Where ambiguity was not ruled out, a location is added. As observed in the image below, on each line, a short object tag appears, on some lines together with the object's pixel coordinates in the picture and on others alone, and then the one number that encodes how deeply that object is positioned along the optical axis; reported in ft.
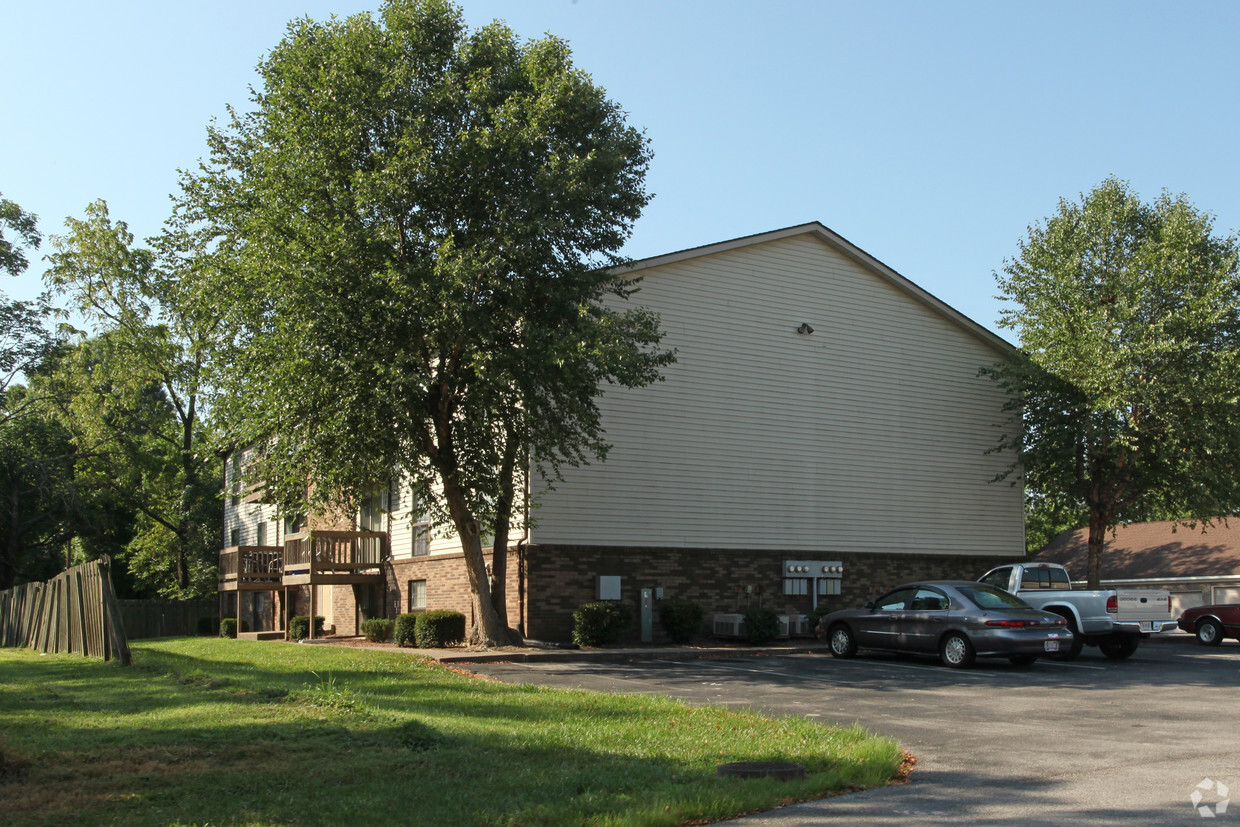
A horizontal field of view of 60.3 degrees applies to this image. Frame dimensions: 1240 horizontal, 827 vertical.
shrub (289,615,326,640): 101.35
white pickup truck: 65.57
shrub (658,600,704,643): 79.36
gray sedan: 58.18
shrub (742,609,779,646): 80.94
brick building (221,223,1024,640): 81.76
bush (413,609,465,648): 74.74
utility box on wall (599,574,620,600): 79.97
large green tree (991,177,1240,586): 89.45
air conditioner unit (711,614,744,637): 81.15
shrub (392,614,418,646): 78.43
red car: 85.76
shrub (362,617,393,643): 89.40
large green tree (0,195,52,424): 117.29
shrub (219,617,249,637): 123.44
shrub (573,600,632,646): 75.20
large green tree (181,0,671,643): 60.64
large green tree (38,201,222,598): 147.02
